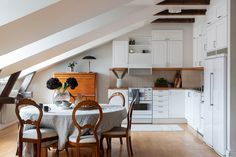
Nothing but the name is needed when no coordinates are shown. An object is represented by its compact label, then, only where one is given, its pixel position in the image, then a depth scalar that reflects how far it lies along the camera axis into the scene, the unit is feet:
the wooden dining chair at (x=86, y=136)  12.96
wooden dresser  27.91
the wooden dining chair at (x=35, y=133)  13.35
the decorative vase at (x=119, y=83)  28.35
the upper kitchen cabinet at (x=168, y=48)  28.30
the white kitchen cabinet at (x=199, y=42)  23.70
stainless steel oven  27.09
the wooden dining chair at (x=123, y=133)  15.15
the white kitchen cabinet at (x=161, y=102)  27.09
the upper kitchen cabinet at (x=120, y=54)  28.19
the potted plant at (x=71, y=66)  29.17
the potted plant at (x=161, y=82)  28.63
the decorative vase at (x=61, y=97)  16.27
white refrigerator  15.70
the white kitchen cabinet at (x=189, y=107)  24.16
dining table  13.52
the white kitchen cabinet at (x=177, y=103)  27.02
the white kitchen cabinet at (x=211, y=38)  17.93
